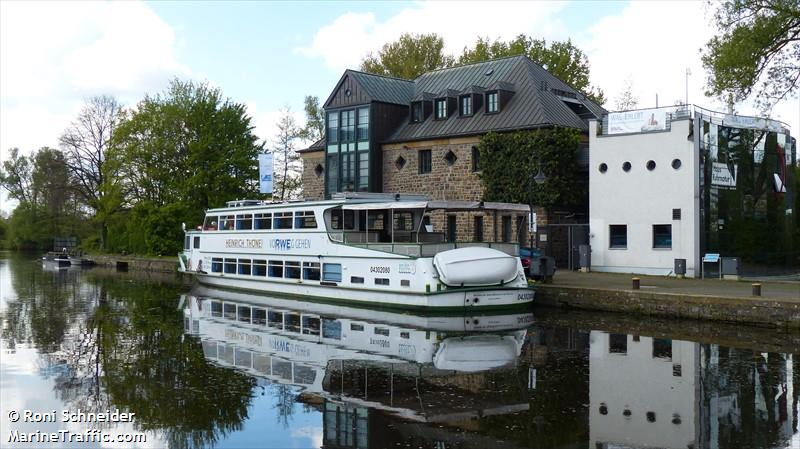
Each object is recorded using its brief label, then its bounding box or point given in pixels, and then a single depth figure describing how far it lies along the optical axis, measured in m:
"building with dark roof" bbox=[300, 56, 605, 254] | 35.56
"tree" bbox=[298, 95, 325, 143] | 63.81
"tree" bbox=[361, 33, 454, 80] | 57.03
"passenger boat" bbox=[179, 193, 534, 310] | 22.00
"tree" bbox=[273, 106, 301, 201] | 61.72
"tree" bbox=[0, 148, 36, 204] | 89.44
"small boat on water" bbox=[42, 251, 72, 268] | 53.72
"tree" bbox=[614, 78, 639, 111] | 57.16
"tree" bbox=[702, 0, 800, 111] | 25.22
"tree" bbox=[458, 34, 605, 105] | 53.44
